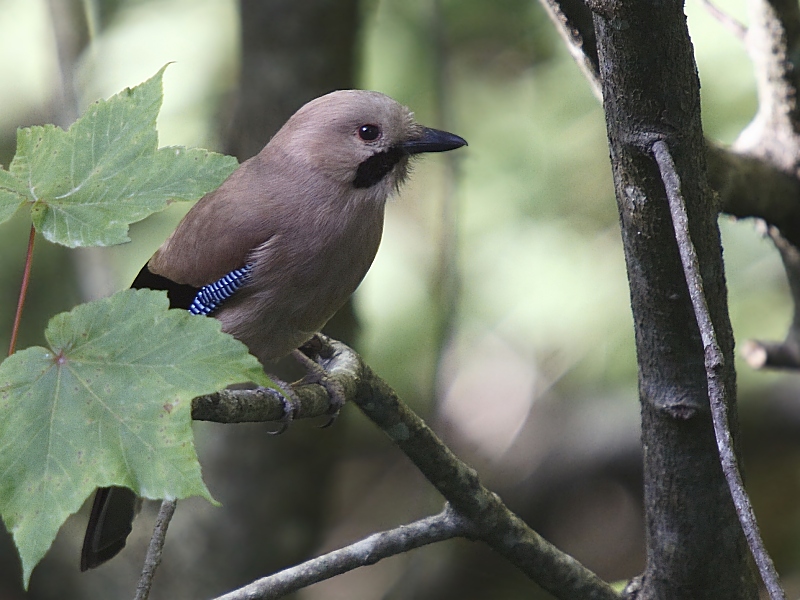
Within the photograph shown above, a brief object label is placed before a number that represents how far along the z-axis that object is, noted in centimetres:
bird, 651
